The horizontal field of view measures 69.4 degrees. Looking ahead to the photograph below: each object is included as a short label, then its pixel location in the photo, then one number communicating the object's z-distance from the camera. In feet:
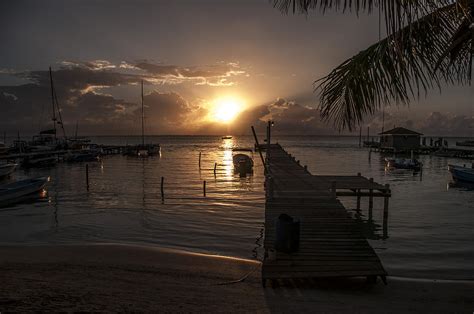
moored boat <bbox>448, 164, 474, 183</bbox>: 114.83
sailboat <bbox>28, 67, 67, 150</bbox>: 225.35
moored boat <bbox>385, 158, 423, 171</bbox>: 159.43
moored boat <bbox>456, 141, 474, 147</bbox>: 297.70
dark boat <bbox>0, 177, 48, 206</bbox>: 86.22
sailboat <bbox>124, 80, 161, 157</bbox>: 271.26
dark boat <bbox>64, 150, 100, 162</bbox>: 221.87
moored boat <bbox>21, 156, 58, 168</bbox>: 191.65
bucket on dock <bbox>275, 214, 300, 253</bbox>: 32.42
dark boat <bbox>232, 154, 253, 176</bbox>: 152.97
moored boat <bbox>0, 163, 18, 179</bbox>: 139.44
